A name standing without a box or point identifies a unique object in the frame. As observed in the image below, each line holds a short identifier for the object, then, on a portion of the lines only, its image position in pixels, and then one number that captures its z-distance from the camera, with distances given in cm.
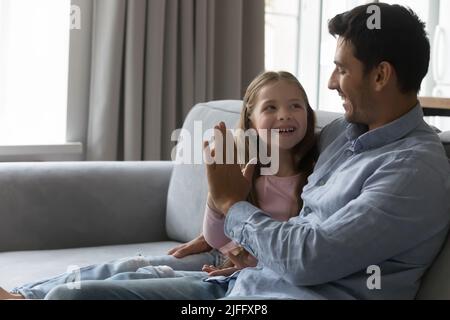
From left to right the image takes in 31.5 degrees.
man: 130
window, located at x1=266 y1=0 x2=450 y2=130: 376
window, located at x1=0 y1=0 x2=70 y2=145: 286
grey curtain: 290
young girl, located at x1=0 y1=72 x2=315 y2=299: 170
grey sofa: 224
